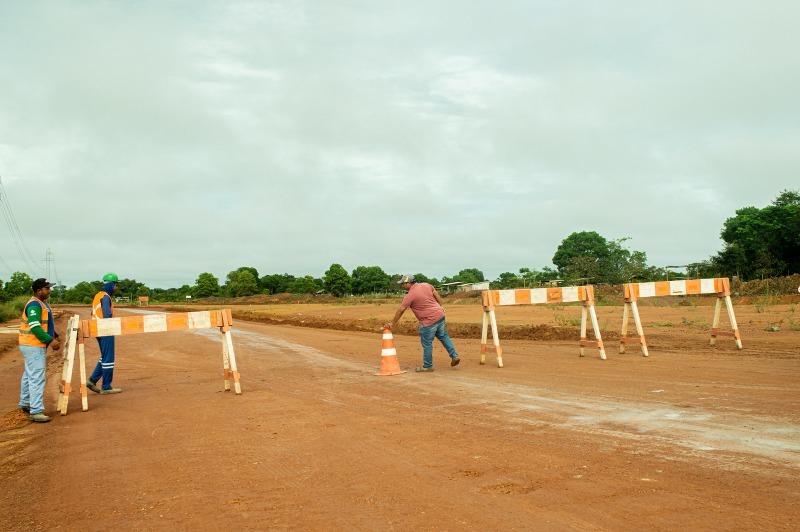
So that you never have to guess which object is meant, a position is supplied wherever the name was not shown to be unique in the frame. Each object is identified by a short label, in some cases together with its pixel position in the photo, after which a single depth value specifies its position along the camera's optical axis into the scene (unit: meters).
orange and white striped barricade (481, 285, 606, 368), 12.17
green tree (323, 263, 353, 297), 115.12
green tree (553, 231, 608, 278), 99.06
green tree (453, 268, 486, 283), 126.84
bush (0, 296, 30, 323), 42.47
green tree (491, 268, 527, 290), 61.00
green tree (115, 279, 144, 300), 147.12
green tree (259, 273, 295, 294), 133.00
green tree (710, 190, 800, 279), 46.91
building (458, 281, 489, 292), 74.72
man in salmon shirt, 11.60
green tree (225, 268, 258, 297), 119.25
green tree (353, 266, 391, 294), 119.25
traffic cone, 11.06
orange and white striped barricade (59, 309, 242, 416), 9.31
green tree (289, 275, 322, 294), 119.24
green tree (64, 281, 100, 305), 139.01
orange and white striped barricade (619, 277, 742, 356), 12.81
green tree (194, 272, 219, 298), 136.50
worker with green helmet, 10.22
